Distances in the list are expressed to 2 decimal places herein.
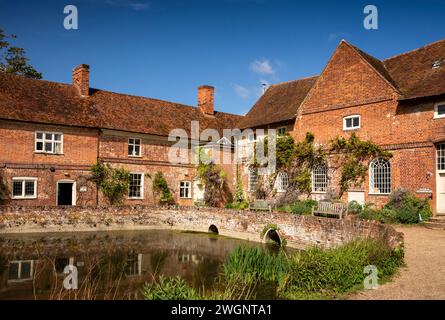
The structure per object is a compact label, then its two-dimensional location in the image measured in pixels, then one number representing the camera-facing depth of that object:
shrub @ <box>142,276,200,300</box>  8.29
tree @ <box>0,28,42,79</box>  38.41
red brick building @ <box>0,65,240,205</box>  23.30
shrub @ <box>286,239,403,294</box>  9.64
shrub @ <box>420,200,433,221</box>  18.00
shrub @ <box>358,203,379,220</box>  18.36
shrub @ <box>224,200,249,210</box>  25.36
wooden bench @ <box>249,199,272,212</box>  22.09
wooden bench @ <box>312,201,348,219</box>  17.66
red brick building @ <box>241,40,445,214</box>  18.83
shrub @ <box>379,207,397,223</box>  18.20
